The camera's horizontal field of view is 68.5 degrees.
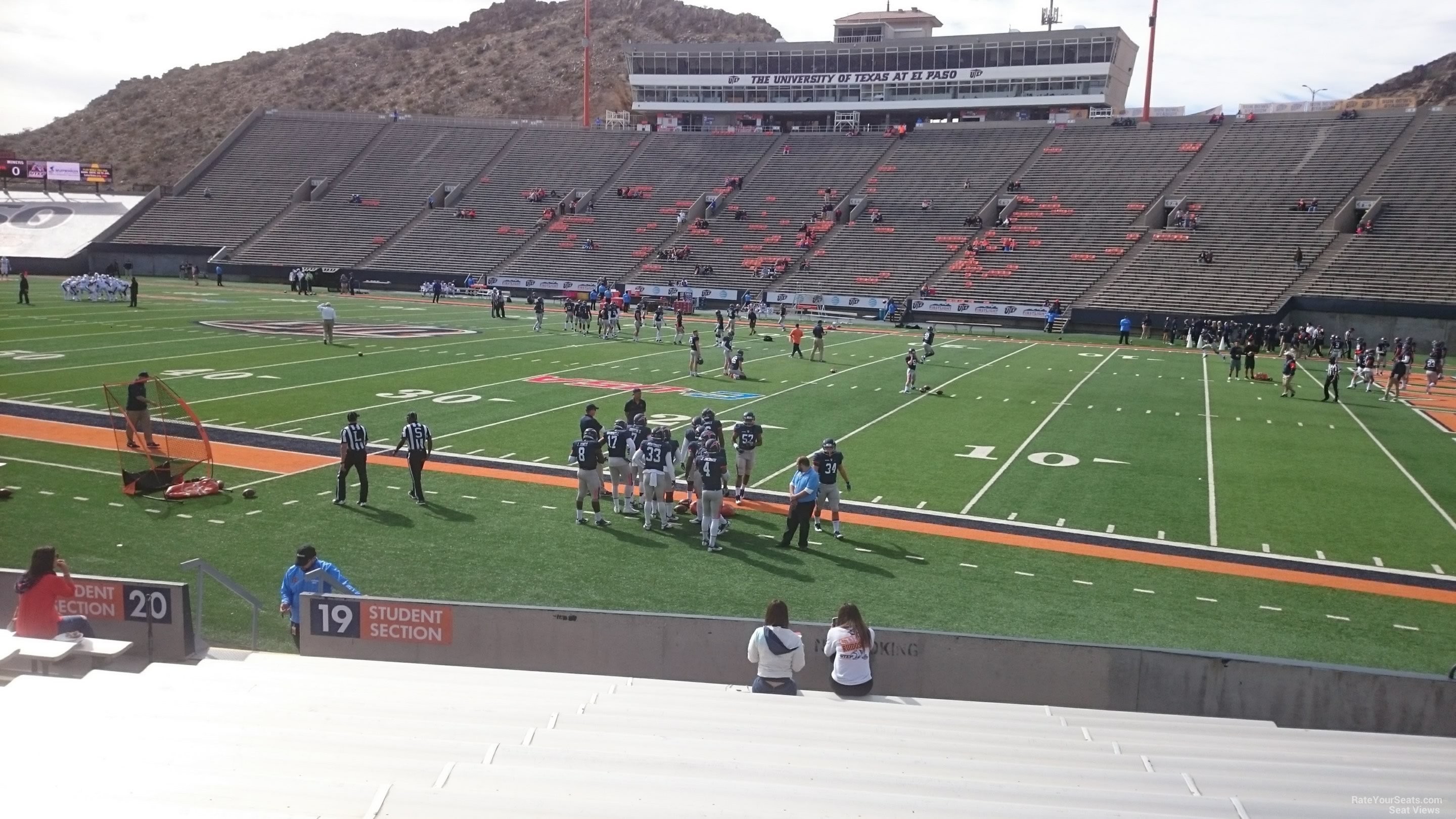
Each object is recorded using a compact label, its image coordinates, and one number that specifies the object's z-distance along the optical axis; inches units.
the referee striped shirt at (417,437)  593.6
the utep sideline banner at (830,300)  2044.8
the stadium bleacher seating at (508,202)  2453.2
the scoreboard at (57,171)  2586.1
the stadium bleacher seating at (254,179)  2610.7
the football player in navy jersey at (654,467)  564.1
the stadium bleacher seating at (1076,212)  2038.6
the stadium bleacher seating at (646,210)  2364.7
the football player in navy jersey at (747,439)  618.5
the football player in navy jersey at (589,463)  567.2
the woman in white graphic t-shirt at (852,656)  302.4
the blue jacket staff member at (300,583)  370.0
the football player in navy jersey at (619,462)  586.9
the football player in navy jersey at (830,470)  562.3
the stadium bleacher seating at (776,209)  2273.6
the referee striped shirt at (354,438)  575.5
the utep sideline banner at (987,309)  1930.4
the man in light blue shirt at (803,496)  538.0
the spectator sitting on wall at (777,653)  302.7
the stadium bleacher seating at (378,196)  2506.2
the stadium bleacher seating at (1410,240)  1755.7
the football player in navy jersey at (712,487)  532.7
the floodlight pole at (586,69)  2938.0
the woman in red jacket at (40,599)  307.9
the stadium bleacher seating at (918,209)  2161.7
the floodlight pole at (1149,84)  2491.4
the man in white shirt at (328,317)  1222.9
